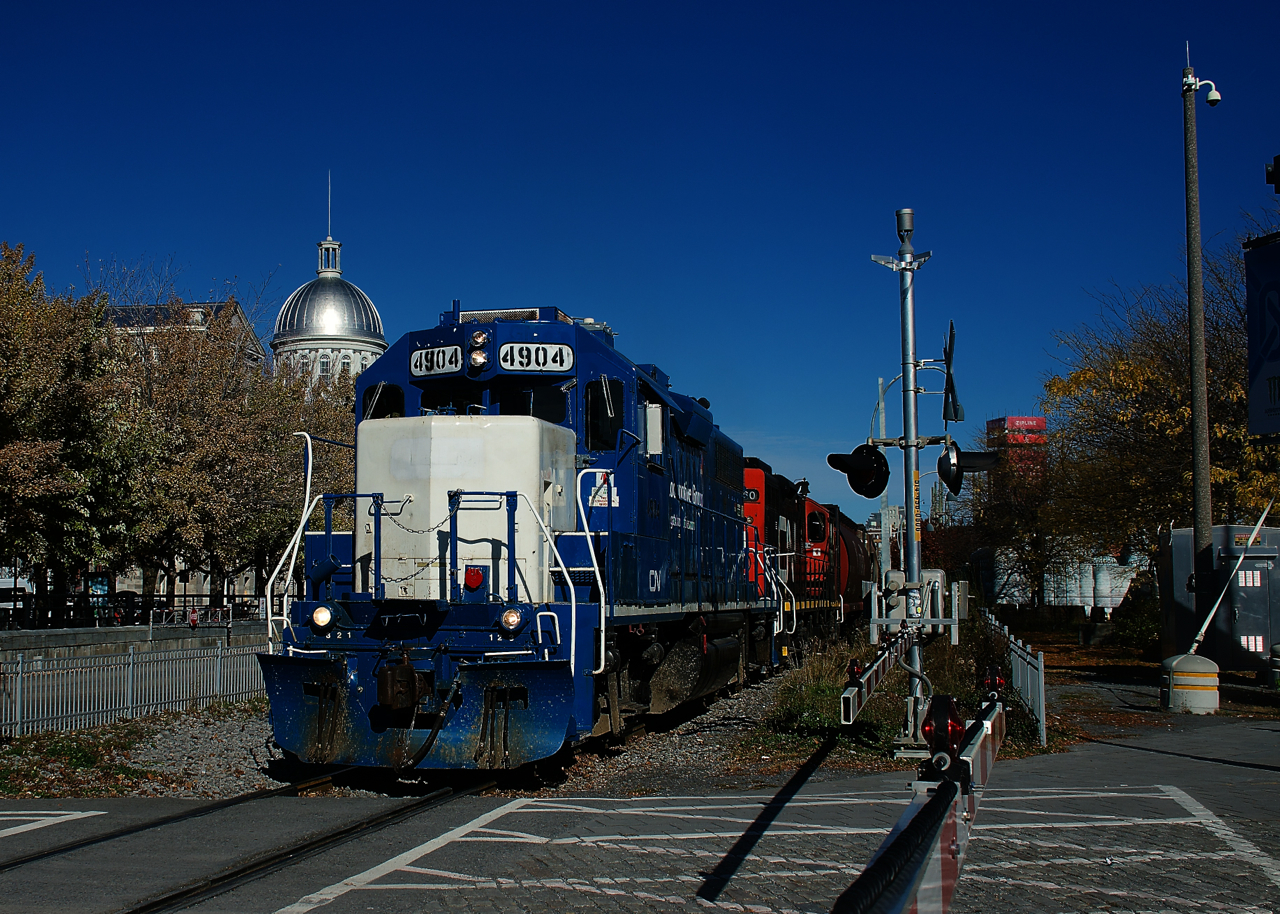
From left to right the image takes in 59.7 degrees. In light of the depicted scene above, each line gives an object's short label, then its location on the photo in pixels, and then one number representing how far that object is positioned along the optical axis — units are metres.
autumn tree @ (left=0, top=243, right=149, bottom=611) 23.55
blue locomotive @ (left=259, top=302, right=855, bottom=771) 9.11
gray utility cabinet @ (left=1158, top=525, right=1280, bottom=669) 18.75
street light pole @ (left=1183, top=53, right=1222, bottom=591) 17.28
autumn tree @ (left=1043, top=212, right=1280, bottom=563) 24.02
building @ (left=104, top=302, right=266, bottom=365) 34.78
